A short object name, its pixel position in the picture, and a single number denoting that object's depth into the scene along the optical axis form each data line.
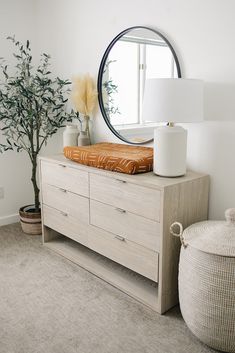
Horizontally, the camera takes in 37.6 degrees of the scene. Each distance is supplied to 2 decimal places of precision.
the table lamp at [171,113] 1.84
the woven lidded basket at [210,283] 1.62
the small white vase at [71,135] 2.88
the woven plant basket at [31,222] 3.13
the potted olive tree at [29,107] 3.00
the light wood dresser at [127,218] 1.94
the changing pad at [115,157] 2.11
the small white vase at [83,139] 2.85
